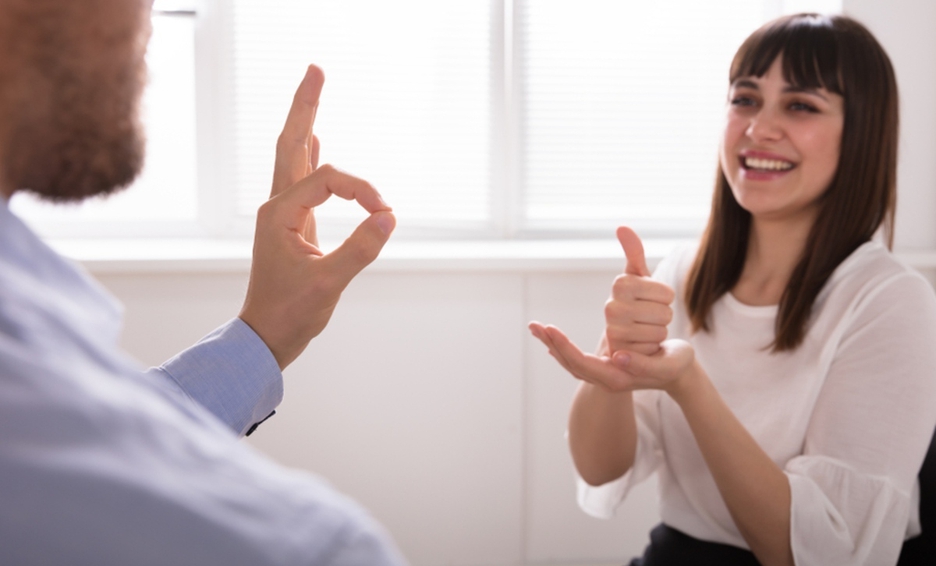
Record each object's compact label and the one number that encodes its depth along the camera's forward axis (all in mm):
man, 282
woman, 1207
